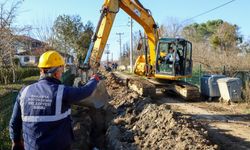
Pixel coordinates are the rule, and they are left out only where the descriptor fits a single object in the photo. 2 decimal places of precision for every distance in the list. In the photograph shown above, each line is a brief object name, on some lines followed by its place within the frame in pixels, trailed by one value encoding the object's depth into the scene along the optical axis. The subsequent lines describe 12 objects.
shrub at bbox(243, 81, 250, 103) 7.61
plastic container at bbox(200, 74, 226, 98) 8.49
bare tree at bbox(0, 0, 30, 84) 7.52
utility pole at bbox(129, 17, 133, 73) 26.22
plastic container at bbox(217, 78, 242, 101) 7.95
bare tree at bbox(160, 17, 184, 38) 32.99
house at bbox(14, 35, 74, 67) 11.38
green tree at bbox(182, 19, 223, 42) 31.81
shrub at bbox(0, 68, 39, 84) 11.46
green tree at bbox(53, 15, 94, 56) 22.52
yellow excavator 7.77
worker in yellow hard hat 2.13
